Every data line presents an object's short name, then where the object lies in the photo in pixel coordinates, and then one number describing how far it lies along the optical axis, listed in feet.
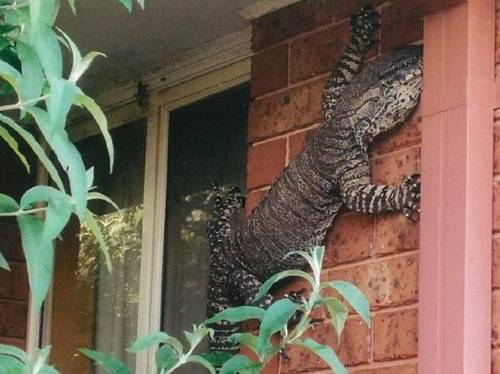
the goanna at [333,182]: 11.23
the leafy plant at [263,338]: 5.41
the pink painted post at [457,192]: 9.94
